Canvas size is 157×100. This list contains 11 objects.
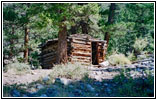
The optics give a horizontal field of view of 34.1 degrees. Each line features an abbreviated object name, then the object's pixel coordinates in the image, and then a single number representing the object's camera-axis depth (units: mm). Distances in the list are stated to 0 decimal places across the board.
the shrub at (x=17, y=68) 10930
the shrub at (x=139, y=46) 18239
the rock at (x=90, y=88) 8423
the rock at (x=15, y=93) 7620
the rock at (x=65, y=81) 8875
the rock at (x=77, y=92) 8047
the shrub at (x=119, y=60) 14125
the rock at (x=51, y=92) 7779
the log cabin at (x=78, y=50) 16406
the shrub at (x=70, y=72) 9703
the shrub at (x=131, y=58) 15906
